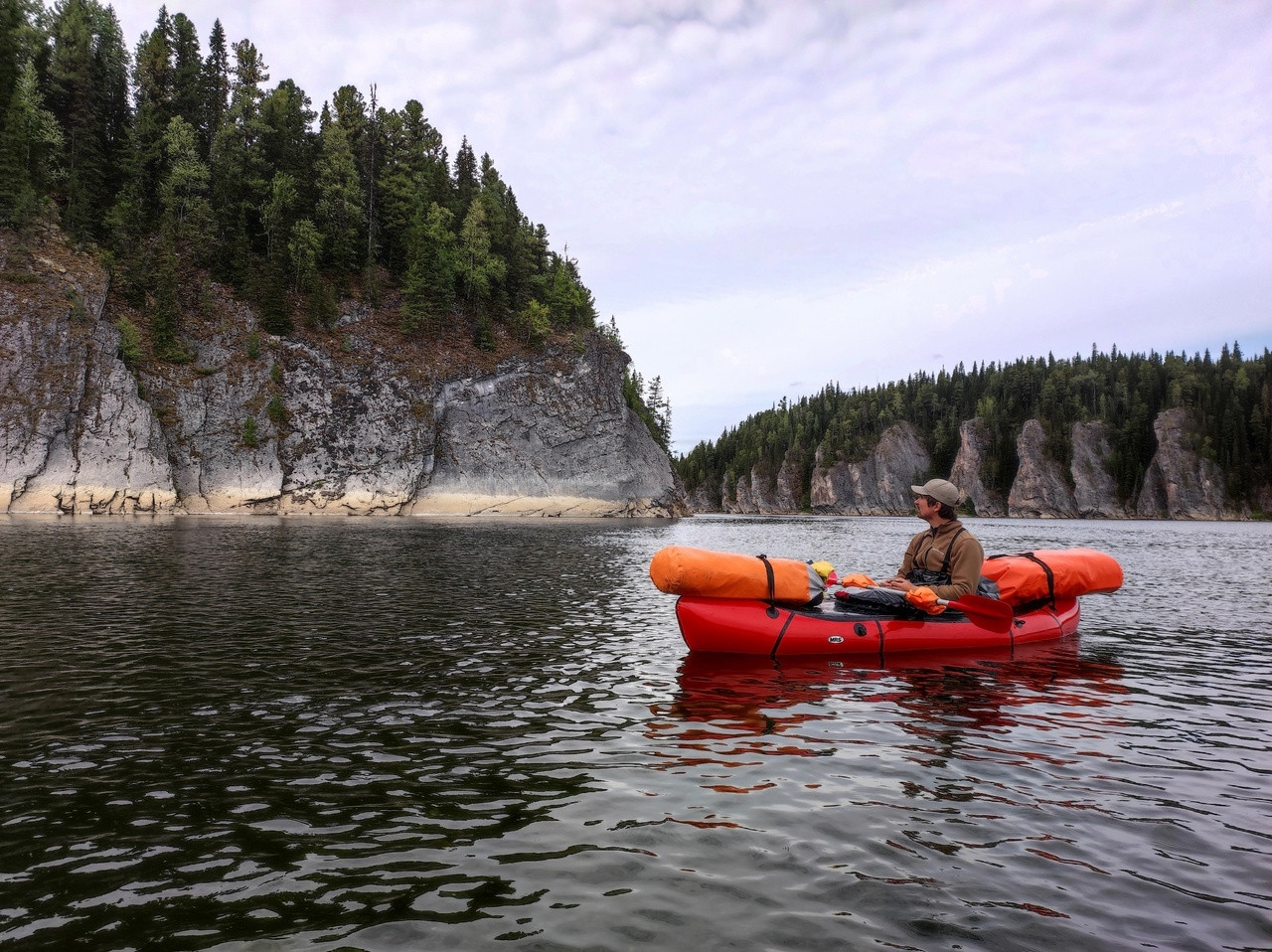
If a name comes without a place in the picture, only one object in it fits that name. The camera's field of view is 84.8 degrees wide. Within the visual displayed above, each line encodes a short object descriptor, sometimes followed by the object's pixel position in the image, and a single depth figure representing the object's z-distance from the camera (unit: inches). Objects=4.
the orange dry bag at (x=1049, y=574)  526.0
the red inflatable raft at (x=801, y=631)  443.5
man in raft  466.9
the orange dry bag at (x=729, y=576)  434.9
